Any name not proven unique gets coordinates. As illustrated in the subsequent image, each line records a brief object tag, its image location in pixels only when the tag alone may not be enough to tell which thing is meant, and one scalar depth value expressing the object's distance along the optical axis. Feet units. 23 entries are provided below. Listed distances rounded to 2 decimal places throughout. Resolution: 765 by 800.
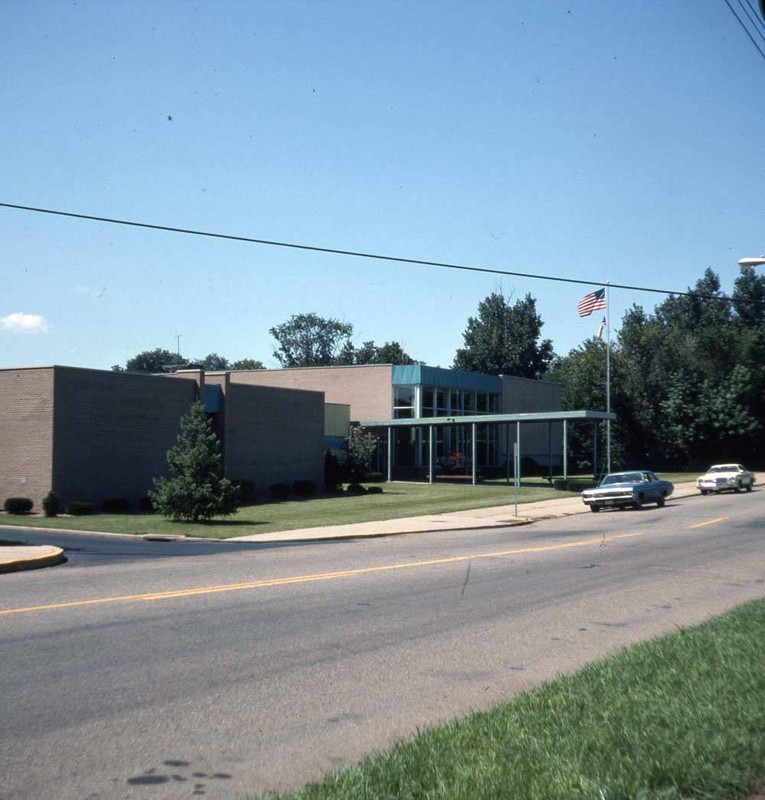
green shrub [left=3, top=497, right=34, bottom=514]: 111.75
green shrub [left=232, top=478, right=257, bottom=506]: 132.36
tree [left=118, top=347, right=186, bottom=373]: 442.09
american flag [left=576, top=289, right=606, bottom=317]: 163.22
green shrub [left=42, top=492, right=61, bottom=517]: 108.58
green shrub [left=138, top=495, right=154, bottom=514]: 120.57
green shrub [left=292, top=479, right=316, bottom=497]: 145.59
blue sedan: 112.68
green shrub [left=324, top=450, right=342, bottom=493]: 158.37
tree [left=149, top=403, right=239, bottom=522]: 96.37
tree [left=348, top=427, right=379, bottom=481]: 164.55
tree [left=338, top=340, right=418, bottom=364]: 374.63
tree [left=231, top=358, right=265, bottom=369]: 403.13
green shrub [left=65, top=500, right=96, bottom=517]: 110.32
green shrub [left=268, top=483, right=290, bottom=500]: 140.77
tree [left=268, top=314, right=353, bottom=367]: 399.65
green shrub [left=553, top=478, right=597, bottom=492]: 157.17
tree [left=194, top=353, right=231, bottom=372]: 475.80
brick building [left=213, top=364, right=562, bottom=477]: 187.21
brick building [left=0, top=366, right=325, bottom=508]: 115.14
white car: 148.66
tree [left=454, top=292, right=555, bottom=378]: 324.80
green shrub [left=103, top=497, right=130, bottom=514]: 116.57
